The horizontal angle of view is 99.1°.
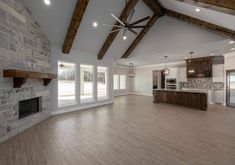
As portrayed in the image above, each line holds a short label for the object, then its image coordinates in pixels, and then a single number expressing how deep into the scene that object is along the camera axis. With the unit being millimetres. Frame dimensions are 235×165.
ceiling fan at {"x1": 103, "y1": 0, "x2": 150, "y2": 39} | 3426
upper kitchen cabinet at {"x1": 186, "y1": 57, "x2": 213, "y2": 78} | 6756
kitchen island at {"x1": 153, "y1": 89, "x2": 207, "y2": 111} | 5363
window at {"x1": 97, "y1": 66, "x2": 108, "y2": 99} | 6849
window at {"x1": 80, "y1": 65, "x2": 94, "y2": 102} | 8437
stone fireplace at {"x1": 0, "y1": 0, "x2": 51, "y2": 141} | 2670
